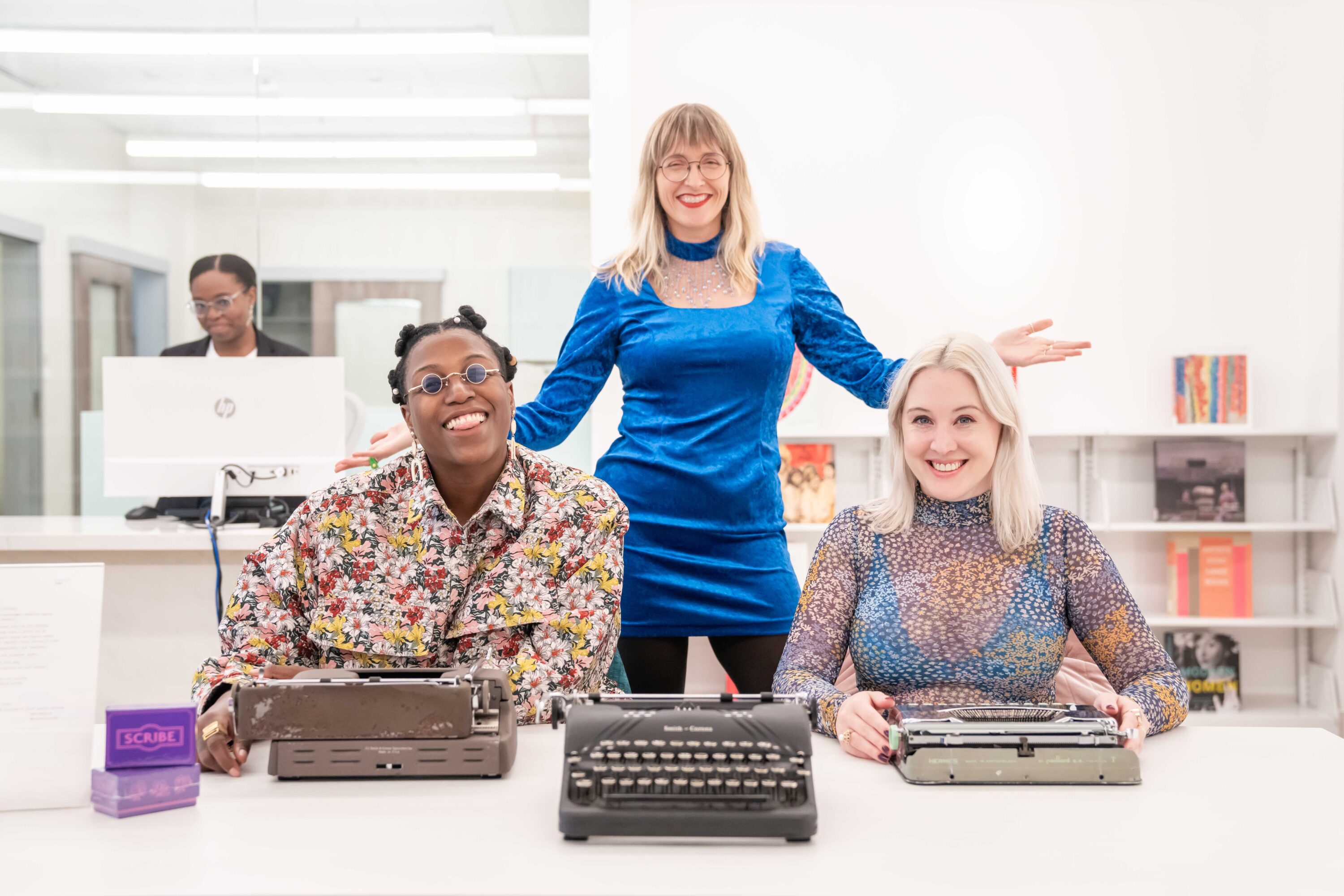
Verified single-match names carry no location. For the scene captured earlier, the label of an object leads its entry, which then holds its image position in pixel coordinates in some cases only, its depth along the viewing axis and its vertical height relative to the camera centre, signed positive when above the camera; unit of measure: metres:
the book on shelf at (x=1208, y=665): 4.25 -1.00
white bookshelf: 4.32 -0.37
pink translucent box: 1.17 -0.42
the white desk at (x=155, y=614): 2.72 -0.49
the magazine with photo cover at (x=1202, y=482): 4.27 -0.22
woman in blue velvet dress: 2.02 +0.07
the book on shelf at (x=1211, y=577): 4.21 -0.62
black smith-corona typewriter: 1.08 -0.38
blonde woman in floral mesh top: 1.58 -0.24
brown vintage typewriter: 1.26 -0.37
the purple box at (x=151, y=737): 1.19 -0.37
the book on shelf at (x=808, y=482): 4.24 -0.21
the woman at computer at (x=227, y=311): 3.54 +0.47
